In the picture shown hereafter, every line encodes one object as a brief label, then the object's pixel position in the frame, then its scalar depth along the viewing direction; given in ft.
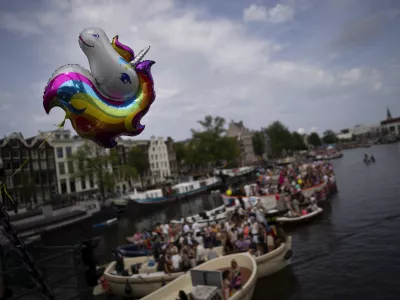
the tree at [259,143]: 365.85
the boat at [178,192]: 148.87
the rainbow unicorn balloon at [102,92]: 11.71
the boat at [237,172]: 226.71
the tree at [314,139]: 577.96
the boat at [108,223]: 115.96
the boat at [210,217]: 78.98
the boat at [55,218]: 102.37
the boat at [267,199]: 83.15
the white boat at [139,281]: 42.91
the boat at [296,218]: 73.04
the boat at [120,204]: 132.26
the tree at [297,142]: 402.19
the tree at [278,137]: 366.26
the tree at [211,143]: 239.30
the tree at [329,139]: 633.20
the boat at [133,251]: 59.57
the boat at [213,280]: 33.57
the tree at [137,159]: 210.38
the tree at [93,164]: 148.05
